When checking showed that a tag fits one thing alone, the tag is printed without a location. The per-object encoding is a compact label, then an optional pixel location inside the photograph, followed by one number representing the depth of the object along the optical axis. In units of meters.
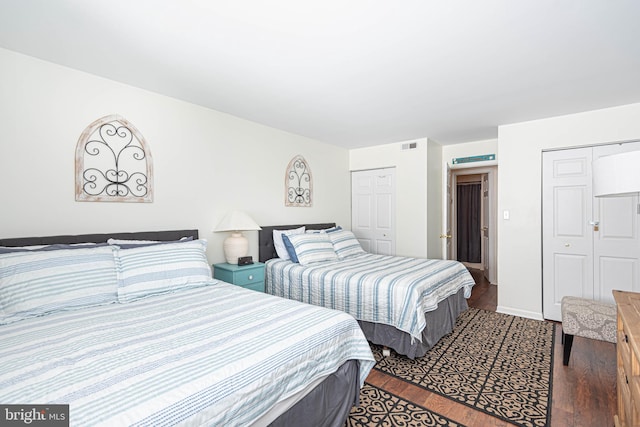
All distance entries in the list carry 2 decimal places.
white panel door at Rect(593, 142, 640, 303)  3.11
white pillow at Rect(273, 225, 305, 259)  3.63
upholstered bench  2.28
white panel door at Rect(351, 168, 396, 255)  4.79
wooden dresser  1.14
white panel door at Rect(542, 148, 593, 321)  3.33
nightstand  2.91
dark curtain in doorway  6.68
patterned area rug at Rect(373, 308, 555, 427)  1.98
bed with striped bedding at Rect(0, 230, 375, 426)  0.99
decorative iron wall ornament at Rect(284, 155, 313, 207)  4.08
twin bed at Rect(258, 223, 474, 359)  2.49
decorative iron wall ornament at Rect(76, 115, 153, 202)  2.35
